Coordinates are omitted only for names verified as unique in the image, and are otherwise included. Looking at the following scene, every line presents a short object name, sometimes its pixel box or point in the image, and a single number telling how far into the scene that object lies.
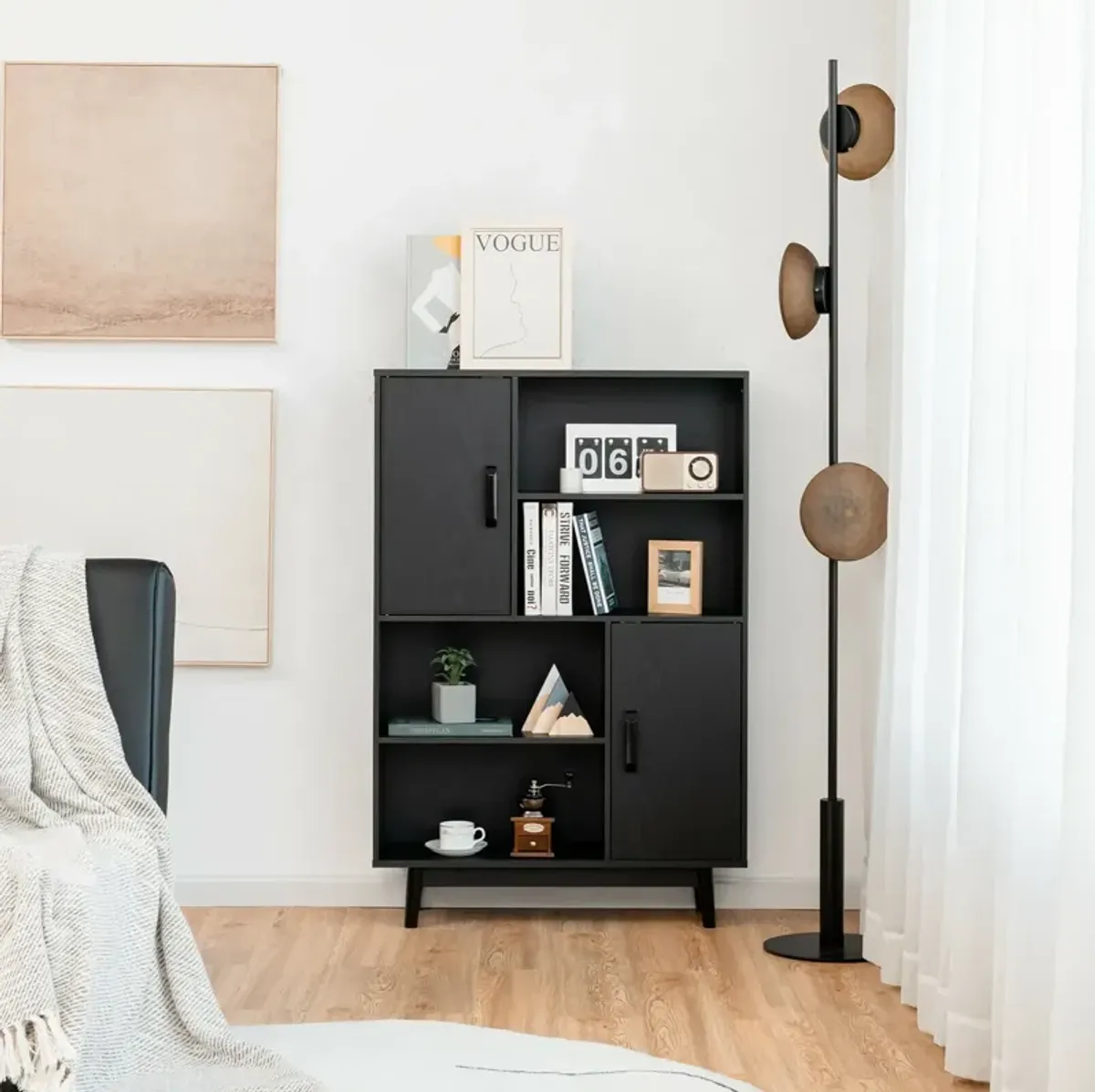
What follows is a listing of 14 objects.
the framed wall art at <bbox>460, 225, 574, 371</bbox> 3.64
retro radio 3.63
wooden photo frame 3.68
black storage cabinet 3.61
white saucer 3.65
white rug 2.46
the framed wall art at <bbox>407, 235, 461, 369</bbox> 3.73
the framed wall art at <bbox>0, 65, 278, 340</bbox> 3.85
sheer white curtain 2.03
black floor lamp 3.30
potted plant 3.68
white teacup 3.66
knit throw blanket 2.02
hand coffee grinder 3.68
